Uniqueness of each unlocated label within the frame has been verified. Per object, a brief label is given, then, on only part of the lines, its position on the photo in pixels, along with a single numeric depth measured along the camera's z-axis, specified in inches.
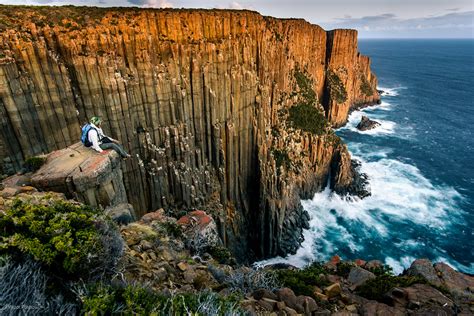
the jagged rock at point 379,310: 369.2
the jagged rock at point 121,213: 476.4
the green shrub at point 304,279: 428.1
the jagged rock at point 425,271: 469.1
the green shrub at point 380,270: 512.1
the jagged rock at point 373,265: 544.1
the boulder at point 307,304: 371.6
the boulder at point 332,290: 428.5
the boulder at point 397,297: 393.7
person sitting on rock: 504.1
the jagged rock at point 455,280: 445.0
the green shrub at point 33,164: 494.9
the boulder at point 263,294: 376.5
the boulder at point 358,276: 482.3
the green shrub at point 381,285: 424.5
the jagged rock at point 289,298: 374.3
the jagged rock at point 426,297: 381.1
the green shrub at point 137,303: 222.2
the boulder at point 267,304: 348.2
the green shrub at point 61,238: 252.4
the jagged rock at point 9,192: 399.4
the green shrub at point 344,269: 529.2
